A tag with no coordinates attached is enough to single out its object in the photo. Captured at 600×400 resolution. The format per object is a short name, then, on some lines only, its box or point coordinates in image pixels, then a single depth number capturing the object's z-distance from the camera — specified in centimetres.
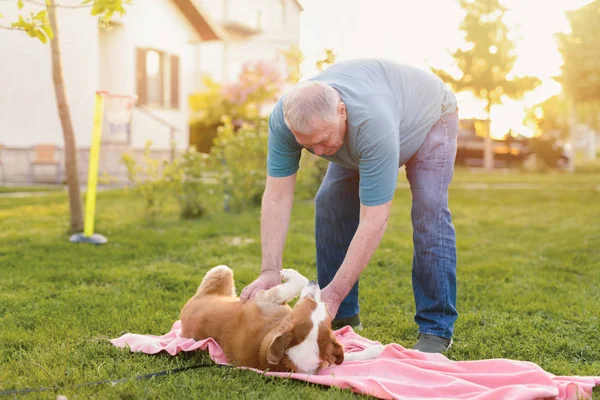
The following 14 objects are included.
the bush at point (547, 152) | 2589
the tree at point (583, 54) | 1728
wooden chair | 1376
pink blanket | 300
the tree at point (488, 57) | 2756
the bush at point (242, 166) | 939
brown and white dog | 316
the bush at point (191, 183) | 838
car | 2639
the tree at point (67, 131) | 683
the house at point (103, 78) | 1376
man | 315
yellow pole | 672
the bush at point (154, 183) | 814
